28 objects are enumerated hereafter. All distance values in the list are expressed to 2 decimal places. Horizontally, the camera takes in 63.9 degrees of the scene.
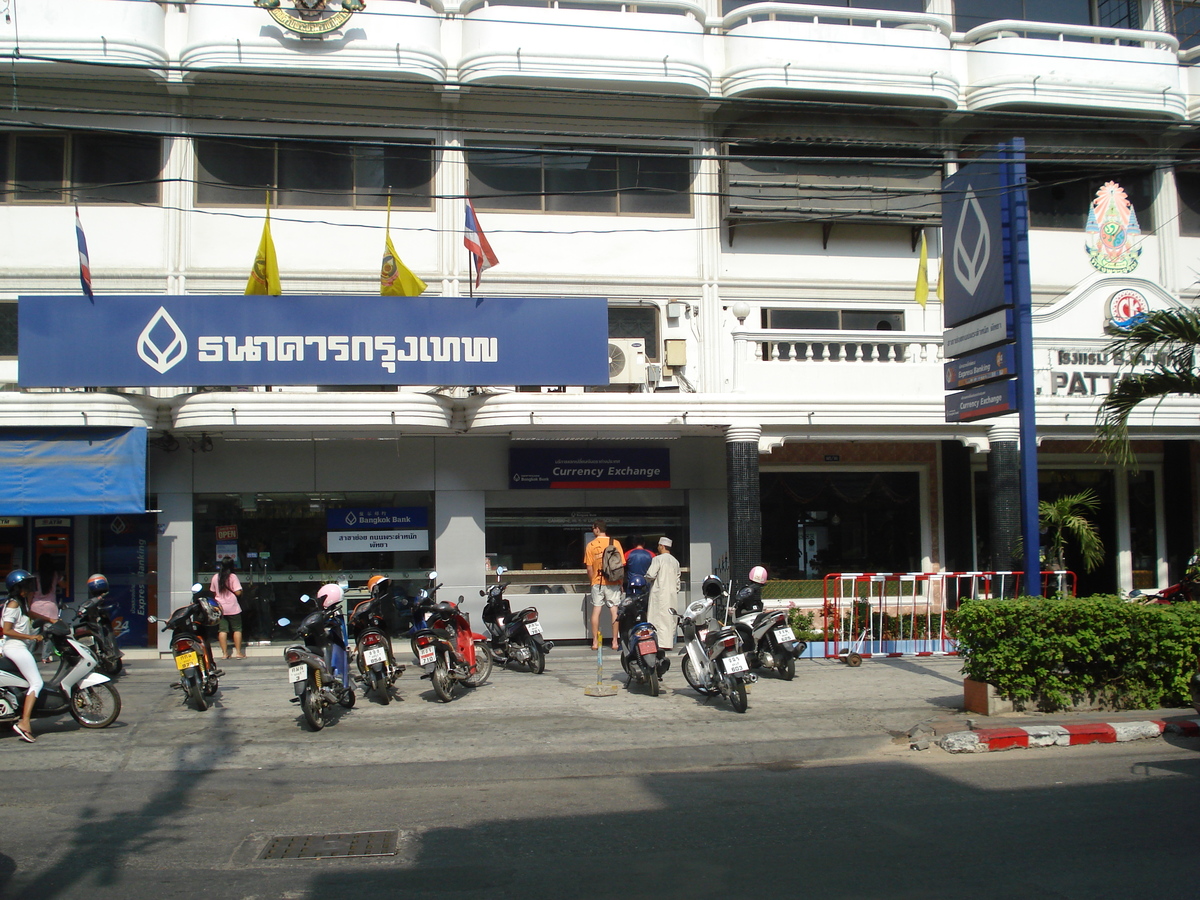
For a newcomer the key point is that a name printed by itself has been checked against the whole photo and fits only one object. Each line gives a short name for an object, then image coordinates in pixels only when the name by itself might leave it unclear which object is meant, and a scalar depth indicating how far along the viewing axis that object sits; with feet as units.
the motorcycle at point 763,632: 38.73
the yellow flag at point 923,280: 50.52
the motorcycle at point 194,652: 33.73
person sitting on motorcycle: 30.37
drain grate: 20.15
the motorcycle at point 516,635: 41.88
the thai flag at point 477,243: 45.96
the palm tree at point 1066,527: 47.47
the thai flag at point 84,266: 44.16
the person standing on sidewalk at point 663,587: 43.14
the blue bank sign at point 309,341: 43.68
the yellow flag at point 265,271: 45.14
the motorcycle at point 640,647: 36.01
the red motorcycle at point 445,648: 35.37
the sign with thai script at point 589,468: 51.24
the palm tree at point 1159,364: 33.86
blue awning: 43.29
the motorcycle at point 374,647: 34.96
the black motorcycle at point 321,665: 31.40
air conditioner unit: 51.26
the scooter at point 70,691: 30.66
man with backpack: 47.32
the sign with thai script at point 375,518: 50.57
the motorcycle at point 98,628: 38.34
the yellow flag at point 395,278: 46.62
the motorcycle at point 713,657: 33.78
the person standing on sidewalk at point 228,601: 46.01
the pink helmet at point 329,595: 33.12
